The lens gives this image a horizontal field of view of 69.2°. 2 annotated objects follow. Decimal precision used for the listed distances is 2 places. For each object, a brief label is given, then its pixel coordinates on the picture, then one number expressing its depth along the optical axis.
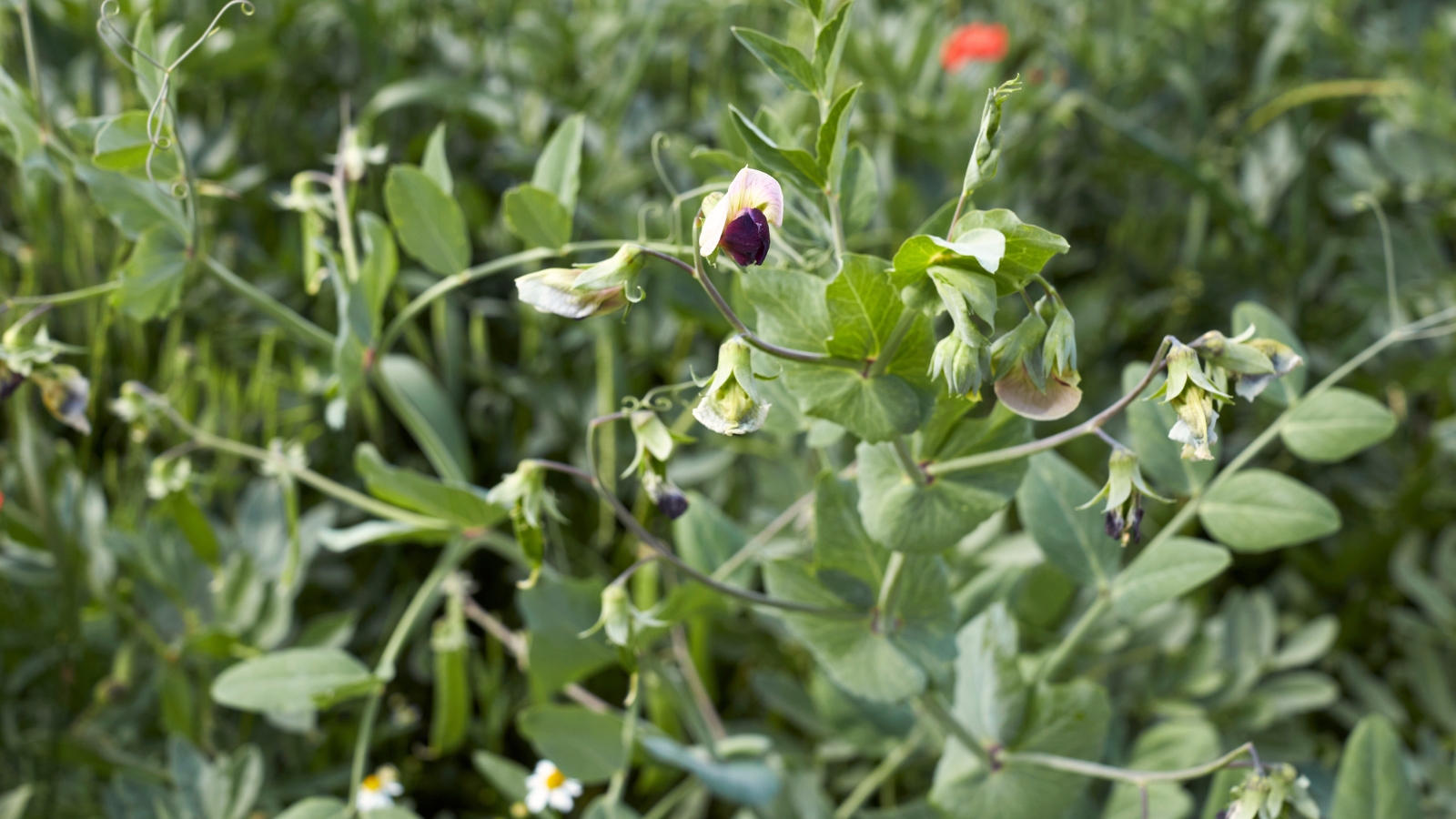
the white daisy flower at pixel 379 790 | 0.53
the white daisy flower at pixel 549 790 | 0.58
